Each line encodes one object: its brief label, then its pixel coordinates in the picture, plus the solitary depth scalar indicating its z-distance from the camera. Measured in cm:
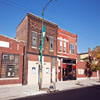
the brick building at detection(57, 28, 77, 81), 2405
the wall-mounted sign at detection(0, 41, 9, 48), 1667
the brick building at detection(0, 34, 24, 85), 1636
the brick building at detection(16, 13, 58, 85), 1911
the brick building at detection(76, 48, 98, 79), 2867
